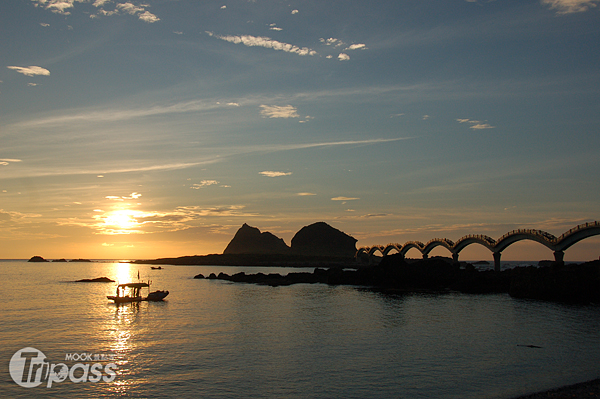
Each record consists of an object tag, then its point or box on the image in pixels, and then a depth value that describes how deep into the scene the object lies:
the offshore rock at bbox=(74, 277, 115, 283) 128.01
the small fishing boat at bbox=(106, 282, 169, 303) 71.44
